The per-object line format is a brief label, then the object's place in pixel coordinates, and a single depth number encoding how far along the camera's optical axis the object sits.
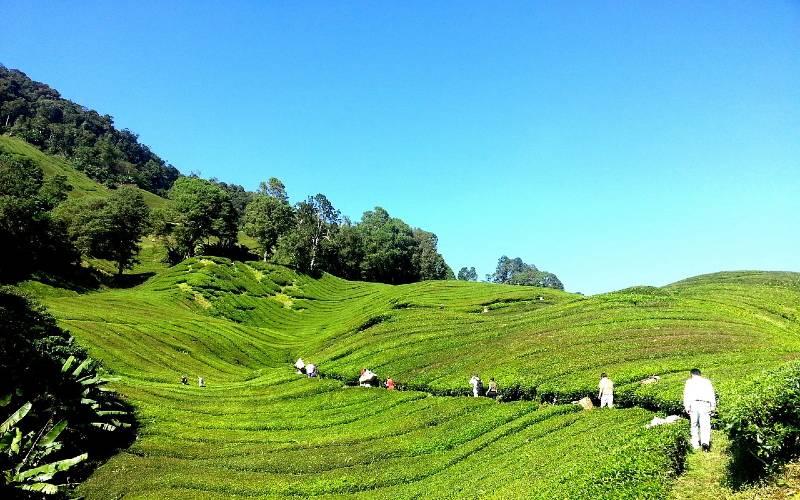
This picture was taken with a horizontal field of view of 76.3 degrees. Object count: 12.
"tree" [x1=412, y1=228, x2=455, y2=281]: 163.00
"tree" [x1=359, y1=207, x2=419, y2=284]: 150.38
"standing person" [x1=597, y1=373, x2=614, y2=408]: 27.20
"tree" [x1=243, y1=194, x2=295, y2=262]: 128.62
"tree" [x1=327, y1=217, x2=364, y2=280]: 147.38
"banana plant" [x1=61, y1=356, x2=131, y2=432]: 32.53
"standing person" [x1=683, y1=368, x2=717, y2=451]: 16.47
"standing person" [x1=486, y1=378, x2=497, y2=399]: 35.31
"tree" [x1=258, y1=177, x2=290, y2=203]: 147.50
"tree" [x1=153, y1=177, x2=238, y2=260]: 116.94
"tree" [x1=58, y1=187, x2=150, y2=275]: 100.69
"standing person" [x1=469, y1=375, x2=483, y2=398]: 36.06
